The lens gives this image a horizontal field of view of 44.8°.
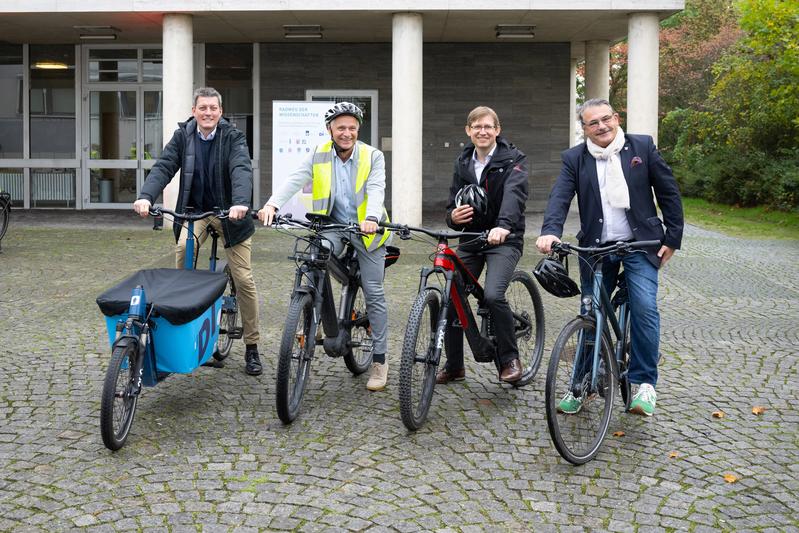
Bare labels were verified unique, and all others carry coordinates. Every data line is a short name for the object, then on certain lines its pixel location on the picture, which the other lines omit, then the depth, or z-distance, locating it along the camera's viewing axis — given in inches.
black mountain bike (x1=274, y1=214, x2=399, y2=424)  207.0
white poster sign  632.4
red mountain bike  202.7
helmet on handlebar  199.6
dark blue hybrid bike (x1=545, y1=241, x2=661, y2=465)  185.0
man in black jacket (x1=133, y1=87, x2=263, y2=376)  246.8
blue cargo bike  192.9
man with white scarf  211.9
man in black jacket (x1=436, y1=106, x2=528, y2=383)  229.8
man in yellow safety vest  237.9
